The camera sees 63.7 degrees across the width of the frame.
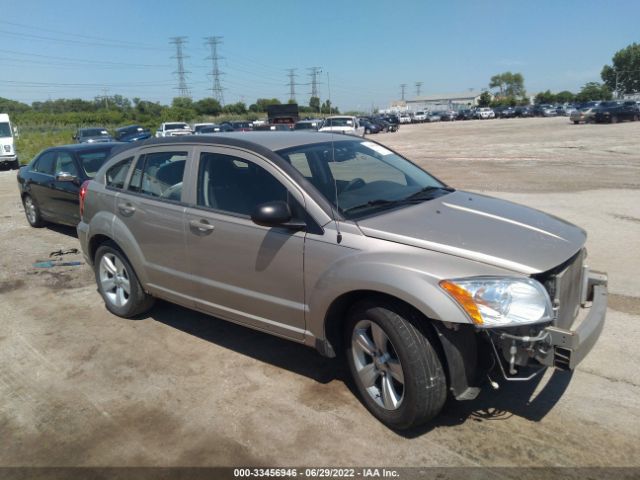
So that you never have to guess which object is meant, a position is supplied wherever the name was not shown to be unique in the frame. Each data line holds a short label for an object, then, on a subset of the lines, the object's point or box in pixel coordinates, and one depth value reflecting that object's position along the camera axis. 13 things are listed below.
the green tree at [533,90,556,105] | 118.00
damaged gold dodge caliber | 2.83
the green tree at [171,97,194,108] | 85.81
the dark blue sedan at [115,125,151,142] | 29.68
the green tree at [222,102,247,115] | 86.31
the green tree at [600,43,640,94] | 123.19
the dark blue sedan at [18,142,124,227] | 8.32
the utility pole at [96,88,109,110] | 93.20
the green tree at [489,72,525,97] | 162.62
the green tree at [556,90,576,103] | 114.12
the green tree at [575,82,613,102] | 109.56
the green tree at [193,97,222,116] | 83.88
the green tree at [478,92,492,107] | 117.56
